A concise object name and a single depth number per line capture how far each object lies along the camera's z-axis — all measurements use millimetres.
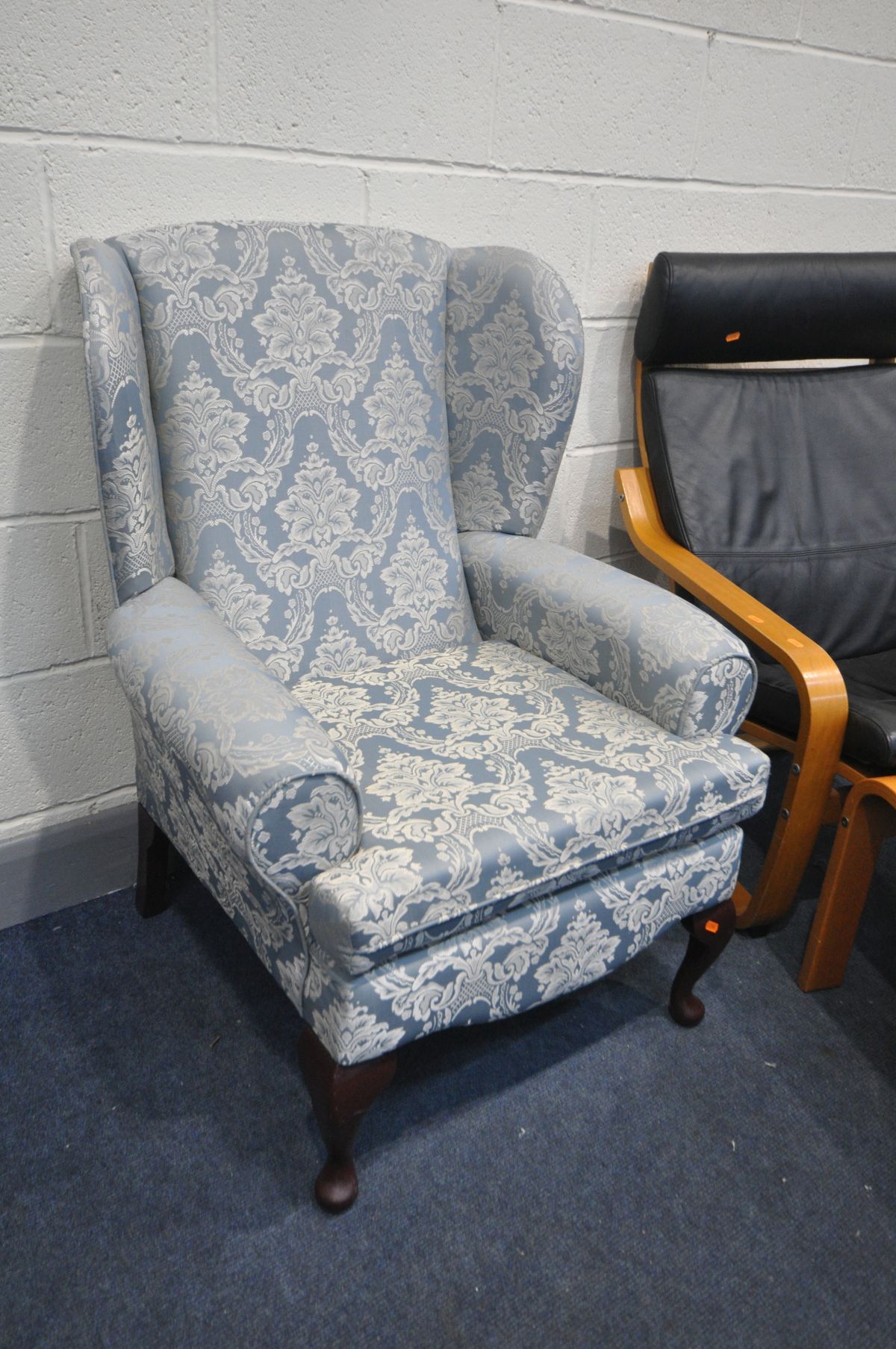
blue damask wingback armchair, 912
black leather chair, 1379
